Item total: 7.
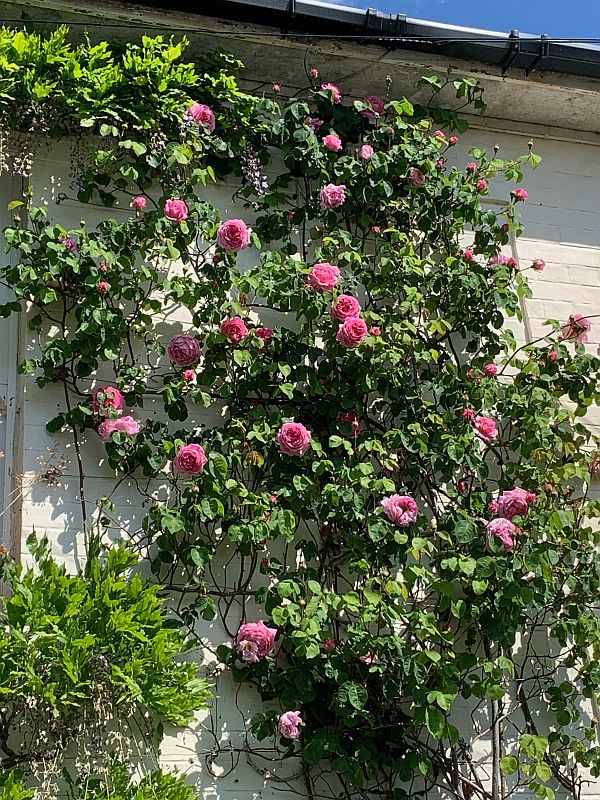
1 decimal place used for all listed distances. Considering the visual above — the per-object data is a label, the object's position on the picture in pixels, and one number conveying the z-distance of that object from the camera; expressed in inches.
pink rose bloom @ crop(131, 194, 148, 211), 157.8
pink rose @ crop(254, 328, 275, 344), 156.9
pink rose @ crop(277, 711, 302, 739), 135.0
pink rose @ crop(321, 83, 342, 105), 176.4
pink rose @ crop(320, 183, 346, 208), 167.3
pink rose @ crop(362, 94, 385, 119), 178.1
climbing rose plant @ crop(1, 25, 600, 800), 141.5
